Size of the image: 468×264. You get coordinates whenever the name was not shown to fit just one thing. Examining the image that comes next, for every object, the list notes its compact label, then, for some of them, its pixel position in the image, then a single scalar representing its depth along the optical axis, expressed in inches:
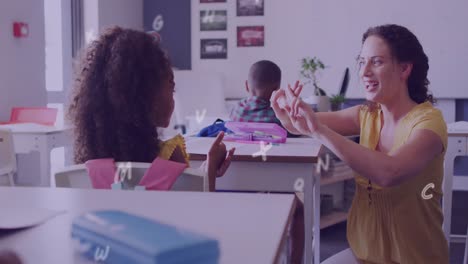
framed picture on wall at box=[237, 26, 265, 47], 237.6
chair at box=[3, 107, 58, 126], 148.5
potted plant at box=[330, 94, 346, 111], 133.0
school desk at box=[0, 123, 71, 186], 127.9
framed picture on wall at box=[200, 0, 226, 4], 240.8
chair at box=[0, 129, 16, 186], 115.3
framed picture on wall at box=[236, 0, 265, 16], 237.5
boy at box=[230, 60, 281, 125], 114.7
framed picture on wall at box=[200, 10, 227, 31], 241.3
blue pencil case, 19.4
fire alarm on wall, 161.2
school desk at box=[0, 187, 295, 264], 24.7
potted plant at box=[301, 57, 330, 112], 132.7
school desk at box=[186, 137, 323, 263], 80.7
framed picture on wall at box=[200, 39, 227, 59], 241.1
